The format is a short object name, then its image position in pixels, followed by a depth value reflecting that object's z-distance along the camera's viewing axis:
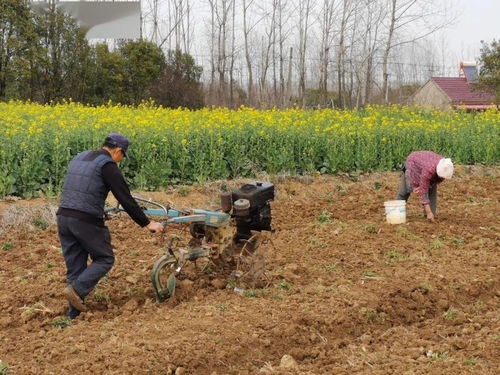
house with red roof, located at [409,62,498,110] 40.38
